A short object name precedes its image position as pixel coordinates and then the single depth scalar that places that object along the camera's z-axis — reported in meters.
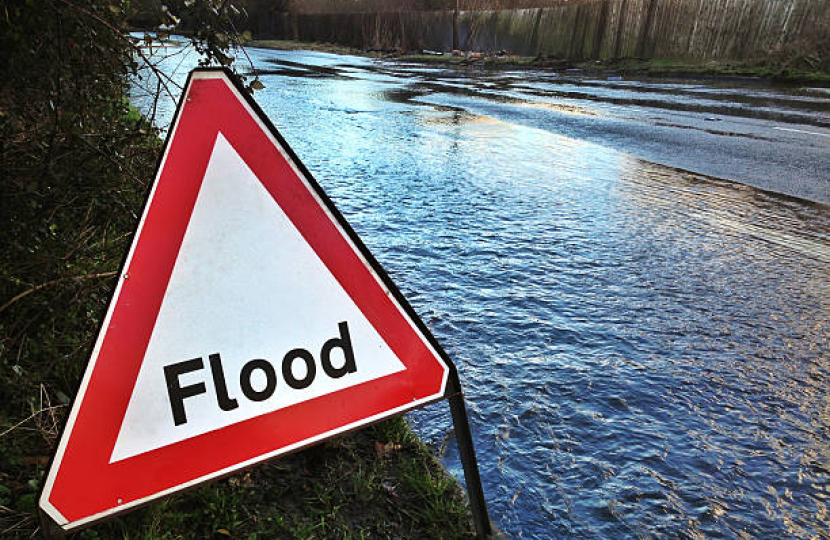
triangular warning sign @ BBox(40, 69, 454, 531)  1.30
